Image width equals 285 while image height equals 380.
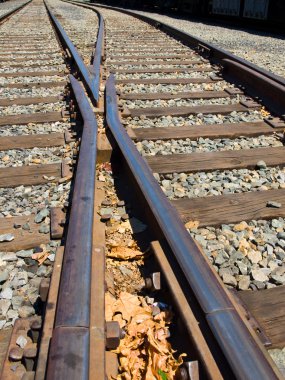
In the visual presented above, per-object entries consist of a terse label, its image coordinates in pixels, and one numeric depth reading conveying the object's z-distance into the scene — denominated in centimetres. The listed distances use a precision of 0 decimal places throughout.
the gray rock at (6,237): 231
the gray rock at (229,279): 199
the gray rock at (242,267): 208
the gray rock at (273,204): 264
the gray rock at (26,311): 182
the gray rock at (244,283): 197
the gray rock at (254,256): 217
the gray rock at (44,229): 237
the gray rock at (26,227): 242
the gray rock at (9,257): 217
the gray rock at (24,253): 219
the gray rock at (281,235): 235
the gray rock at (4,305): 184
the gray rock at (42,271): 206
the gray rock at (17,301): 187
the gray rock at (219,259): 214
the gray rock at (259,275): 204
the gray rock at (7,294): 191
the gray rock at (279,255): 219
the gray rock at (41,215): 248
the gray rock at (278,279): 201
